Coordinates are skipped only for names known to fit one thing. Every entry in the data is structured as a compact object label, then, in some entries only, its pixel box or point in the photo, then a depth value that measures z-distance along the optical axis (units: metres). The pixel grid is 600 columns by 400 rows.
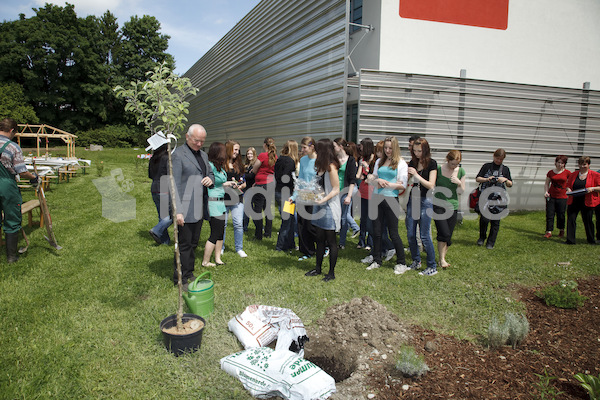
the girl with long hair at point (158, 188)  6.39
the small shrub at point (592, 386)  2.61
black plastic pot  3.31
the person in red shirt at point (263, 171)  6.95
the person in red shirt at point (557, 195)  7.99
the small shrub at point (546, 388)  2.76
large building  8.80
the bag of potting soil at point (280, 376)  2.79
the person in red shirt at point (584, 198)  7.63
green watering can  3.91
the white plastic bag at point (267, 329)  3.51
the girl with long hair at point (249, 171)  7.18
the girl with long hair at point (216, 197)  5.40
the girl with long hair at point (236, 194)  6.07
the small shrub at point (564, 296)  4.32
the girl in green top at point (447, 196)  5.68
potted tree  3.09
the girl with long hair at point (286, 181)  6.71
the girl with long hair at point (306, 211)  5.40
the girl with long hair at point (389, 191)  5.47
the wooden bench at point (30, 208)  6.78
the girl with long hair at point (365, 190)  6.54
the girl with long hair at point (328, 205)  5.09
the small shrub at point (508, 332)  3.45
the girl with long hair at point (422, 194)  5.46
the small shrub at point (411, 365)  3.00
